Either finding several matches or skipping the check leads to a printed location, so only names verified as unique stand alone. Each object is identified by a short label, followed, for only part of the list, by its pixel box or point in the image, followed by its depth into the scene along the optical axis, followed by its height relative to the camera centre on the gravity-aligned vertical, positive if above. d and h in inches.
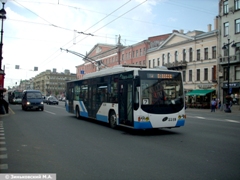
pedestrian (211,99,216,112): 1334.9 -42.1
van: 1094.7 -20.5
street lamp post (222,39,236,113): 1307.8 -41.2
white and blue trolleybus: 459.5 -3.8
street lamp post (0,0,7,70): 831.7 +246.2
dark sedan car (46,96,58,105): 1980.8 -35.9
